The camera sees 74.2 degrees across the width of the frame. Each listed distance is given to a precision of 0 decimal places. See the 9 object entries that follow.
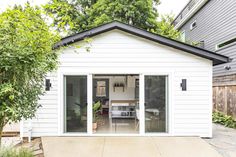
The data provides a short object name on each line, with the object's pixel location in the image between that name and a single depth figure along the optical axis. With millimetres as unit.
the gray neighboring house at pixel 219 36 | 7107
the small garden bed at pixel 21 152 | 3160
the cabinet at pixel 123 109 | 7097
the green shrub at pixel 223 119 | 6609
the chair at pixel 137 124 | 5851
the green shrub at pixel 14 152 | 3151
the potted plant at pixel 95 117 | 5538
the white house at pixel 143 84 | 5138
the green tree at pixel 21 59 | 2455
